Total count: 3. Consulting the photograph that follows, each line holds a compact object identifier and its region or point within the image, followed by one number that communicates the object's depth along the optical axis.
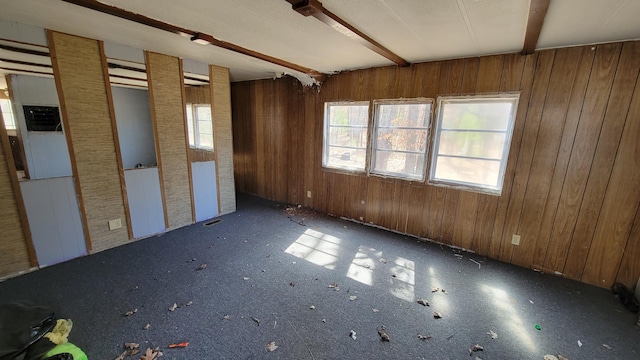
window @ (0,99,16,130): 2.18
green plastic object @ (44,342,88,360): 1.44
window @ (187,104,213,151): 3.52
